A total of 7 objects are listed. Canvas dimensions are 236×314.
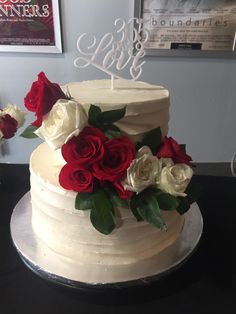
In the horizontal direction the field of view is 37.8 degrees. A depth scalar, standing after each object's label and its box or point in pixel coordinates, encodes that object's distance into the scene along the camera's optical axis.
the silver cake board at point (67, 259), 0.78
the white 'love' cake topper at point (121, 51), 0.88
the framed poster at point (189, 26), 1.91
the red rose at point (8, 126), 1.06
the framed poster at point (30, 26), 1.96
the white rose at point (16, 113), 1.10
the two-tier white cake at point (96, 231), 0.80
